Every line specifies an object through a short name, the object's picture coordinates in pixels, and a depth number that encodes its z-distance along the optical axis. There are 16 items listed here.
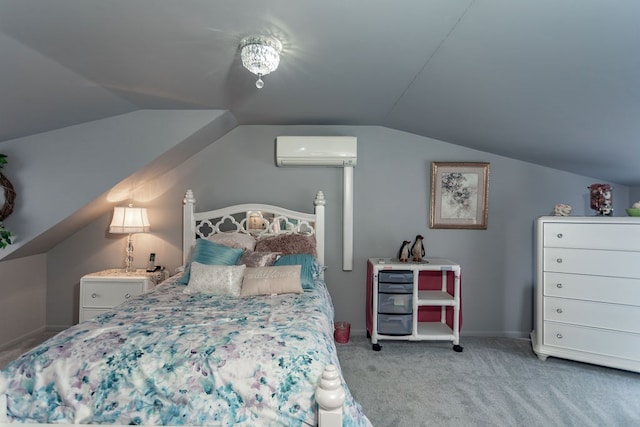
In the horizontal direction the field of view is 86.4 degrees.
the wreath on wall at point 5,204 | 2.73
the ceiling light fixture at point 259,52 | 1.75
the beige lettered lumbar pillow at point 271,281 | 2.47
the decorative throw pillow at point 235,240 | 3.05
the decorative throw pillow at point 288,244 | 3.02
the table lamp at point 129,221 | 3.19
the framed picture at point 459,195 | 3.47
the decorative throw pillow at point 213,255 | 2.79
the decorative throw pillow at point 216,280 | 2.49
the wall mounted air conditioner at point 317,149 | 3.33
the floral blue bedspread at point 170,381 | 1.41
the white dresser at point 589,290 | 2.64
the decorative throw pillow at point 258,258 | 2.82
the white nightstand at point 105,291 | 3.05
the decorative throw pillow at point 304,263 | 2.66
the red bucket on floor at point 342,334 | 3.27
